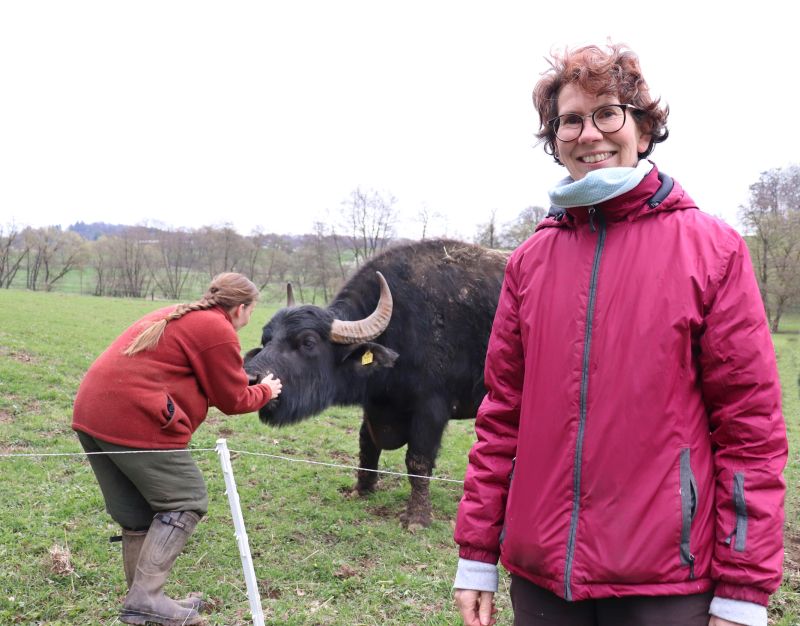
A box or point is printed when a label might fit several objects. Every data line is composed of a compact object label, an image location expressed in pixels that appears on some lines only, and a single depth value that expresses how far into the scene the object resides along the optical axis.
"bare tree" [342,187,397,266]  58.25
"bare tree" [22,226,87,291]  65.00
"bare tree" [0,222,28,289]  64.00
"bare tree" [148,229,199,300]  69.00
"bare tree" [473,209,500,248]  43.03
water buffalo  6.05
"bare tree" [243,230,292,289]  57.88
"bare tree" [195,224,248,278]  65.88
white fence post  3.84
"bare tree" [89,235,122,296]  65.56
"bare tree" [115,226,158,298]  66.07
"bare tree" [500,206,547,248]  40.78
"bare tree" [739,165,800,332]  26.73
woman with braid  3.95
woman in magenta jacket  1.65
